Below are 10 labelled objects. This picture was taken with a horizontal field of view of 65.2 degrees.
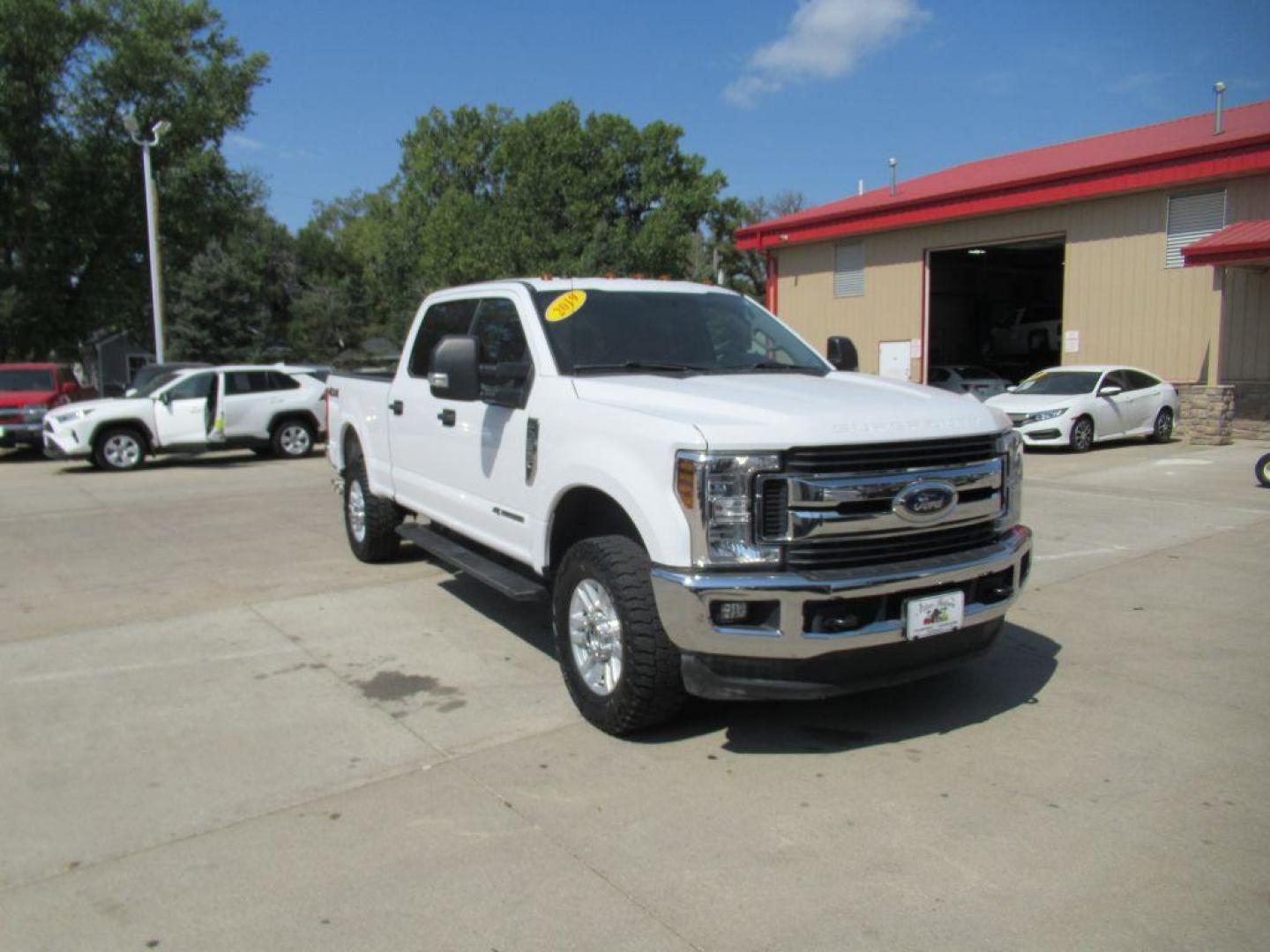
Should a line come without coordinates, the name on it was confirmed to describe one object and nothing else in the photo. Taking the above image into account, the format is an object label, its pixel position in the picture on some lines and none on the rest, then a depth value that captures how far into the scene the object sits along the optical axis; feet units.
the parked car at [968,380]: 76.50
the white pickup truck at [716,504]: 12.46
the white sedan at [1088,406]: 51.26
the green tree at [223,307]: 141.08
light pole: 83.05
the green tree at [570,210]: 159.74
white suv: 52.54
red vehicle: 59.31
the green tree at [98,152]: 96.84
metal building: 57.11
